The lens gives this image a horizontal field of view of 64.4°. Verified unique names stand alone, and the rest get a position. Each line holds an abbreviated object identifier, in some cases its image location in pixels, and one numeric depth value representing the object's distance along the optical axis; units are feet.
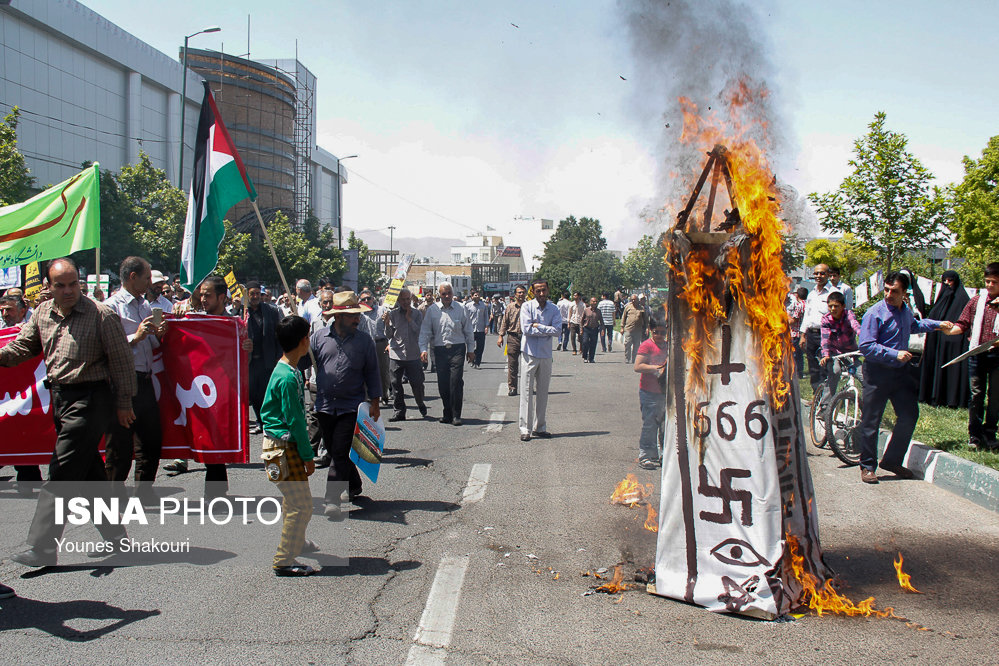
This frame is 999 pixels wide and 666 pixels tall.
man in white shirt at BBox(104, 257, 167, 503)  20.04
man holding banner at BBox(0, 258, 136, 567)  15.69
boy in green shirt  15.72
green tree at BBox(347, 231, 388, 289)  274.77
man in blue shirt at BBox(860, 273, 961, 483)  23.58
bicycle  26.48
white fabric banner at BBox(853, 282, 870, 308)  49.75
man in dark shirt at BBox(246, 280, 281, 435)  29.22
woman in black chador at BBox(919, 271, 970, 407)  34.32
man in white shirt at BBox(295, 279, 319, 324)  35.29
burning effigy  13.84
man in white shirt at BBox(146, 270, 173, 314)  25.89
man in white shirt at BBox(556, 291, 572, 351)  83.63
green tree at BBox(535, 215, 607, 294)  374.63
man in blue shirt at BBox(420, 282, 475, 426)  35.47
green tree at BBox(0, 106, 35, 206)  73.36
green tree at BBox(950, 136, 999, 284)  66.18
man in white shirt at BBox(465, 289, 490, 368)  59.98
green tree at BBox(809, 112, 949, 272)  53.98
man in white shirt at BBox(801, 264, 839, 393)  39.27
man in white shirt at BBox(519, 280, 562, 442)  31.45
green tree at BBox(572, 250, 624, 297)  295.07
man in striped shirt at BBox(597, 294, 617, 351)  82.64
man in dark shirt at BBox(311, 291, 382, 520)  20.51
